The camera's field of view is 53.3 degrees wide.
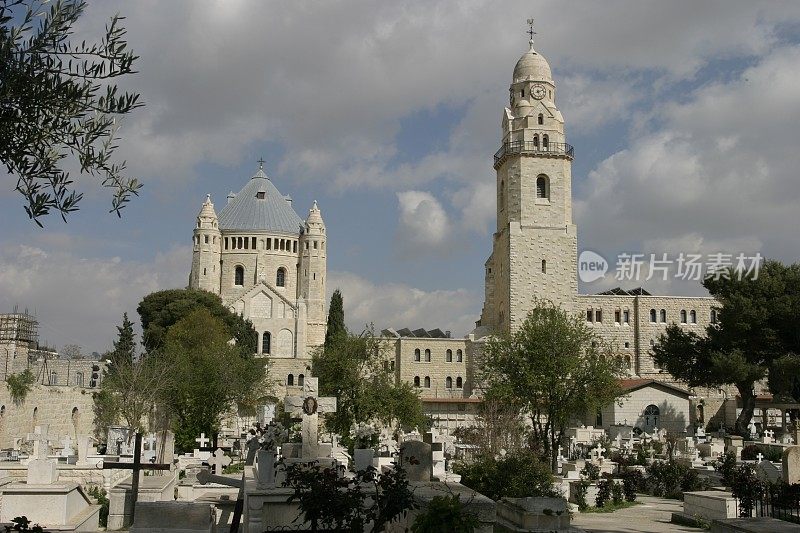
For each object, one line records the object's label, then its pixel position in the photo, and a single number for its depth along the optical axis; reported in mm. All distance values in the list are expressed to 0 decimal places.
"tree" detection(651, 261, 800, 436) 40719
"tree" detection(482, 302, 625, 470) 26234
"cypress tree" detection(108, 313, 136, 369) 53406
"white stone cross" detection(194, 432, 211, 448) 28562
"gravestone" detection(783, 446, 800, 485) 14109
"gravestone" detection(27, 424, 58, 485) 12945
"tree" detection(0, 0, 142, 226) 6172
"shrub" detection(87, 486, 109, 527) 13422
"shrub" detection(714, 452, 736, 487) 18802
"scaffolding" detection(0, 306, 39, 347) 51938
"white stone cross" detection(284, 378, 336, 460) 14406
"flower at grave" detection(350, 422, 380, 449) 19641
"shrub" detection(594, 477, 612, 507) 17641
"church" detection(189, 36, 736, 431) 52625
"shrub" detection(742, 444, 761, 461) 26781
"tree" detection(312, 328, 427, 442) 32500
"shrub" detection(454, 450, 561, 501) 14828
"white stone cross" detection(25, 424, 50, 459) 19344
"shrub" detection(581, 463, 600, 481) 19727
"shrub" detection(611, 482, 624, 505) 18141
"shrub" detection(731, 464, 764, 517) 13141
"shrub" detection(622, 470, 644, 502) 18562
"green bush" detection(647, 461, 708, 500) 19922
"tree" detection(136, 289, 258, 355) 60316
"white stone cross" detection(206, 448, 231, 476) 19422
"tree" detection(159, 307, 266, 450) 34062
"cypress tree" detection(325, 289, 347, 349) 57531
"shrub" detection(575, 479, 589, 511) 17531
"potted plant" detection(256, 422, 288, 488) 10602
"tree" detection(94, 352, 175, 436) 34031
